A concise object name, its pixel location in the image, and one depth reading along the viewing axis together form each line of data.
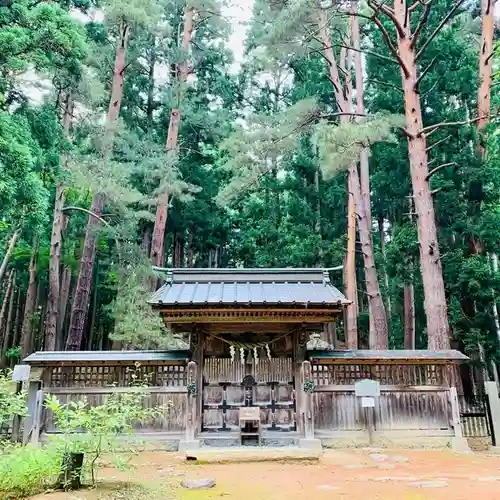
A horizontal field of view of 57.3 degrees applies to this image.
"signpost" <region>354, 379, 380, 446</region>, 7.13
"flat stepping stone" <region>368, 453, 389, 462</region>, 6.39
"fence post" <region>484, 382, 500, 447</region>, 7.51
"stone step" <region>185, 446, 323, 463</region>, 6.34
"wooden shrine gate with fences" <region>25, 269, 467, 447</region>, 7.29
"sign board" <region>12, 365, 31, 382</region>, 7.17
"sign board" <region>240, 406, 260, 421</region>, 7.01
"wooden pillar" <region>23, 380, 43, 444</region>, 7.10
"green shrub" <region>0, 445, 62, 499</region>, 3.70
